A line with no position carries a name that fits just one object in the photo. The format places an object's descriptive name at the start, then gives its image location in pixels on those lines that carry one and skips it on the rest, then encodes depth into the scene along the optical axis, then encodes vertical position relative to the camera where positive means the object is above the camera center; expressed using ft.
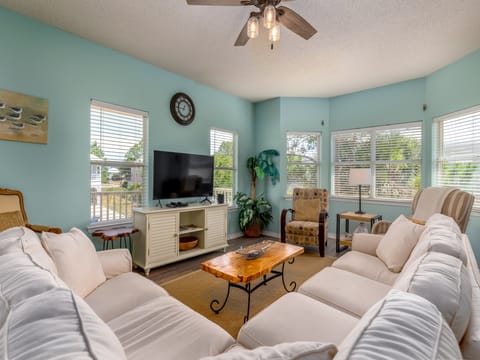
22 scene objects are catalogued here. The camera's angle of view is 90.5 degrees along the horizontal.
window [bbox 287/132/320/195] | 16.25 +1.38
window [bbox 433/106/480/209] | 10.43 +1.50
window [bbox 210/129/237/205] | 14.88 +1.25
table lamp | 12.76 +0.24
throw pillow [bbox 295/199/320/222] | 13.87 -1.69
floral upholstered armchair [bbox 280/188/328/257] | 12.21 -2.21
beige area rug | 6.88 -3.91
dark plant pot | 15.79 -3.23
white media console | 9.88 -2.41
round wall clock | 12.37 +3.84
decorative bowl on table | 7.41 -2.34
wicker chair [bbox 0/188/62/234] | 6.72 -0.99
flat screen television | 11.05 +0.25
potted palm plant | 15.40 -1.46
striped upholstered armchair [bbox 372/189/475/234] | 8.11 -0.84
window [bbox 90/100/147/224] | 9.93 +0.79
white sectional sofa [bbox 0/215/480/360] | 1.76 -1.38
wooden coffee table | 6.14 -2.42
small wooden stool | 8.81 -2.07
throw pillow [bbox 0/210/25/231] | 6.62 -1.17
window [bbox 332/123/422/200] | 13.37 +1.41
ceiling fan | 5.84 +4.40
